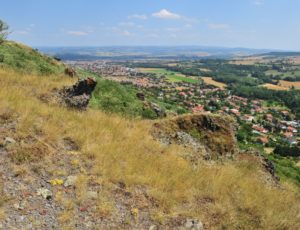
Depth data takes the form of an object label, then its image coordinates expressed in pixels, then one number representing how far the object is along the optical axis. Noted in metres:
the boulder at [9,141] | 5.40
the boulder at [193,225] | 4.69
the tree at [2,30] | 13.65
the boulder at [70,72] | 12.53
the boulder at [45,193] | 4.59
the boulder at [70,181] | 4.93
